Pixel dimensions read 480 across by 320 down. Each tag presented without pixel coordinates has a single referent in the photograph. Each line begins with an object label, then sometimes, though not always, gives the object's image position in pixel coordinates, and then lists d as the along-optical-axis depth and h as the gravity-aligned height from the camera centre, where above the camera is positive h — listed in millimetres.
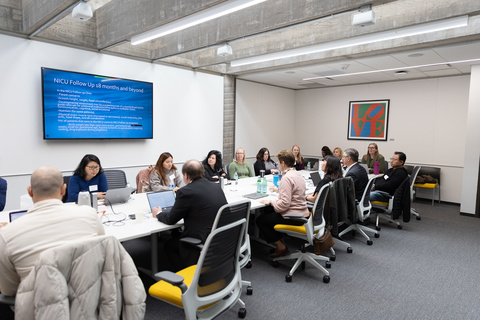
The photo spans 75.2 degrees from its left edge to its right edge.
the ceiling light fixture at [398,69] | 5568 +1406
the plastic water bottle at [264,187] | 4196 -693
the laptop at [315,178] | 4843 -641
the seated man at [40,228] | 1495 -485
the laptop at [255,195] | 3931 -768
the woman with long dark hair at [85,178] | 3395 -517
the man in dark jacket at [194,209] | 2463 -595
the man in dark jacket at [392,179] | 4883 -646
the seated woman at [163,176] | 4094 -574
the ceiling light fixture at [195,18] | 3174 +1340
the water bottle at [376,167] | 6459 -613
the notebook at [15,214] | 2289 -625
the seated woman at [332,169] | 3867 -401
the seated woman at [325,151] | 7359 -333
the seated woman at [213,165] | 5008 -494
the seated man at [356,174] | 4375 -509
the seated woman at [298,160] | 7156 -545
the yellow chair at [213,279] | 1841 -909
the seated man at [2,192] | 3248 -650
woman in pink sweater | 3297 -732
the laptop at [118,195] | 3297 -673
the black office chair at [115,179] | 4359 -651
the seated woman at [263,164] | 6257 -569
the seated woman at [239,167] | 5691 -593
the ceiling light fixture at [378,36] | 3668 +1379
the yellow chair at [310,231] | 3193 -1003
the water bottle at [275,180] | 4914 -697
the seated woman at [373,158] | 6672 -446
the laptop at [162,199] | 3010 -642
